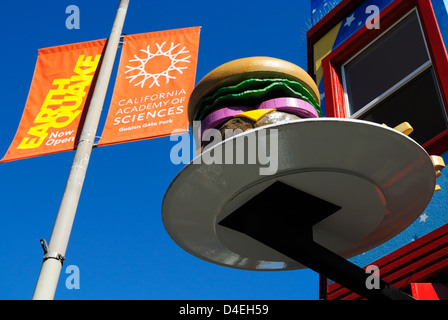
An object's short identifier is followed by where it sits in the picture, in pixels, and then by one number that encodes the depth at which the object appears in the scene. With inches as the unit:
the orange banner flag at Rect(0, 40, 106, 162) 173.2
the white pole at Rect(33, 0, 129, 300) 119.3
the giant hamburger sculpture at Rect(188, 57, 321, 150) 72.6
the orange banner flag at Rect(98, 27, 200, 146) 173.9
